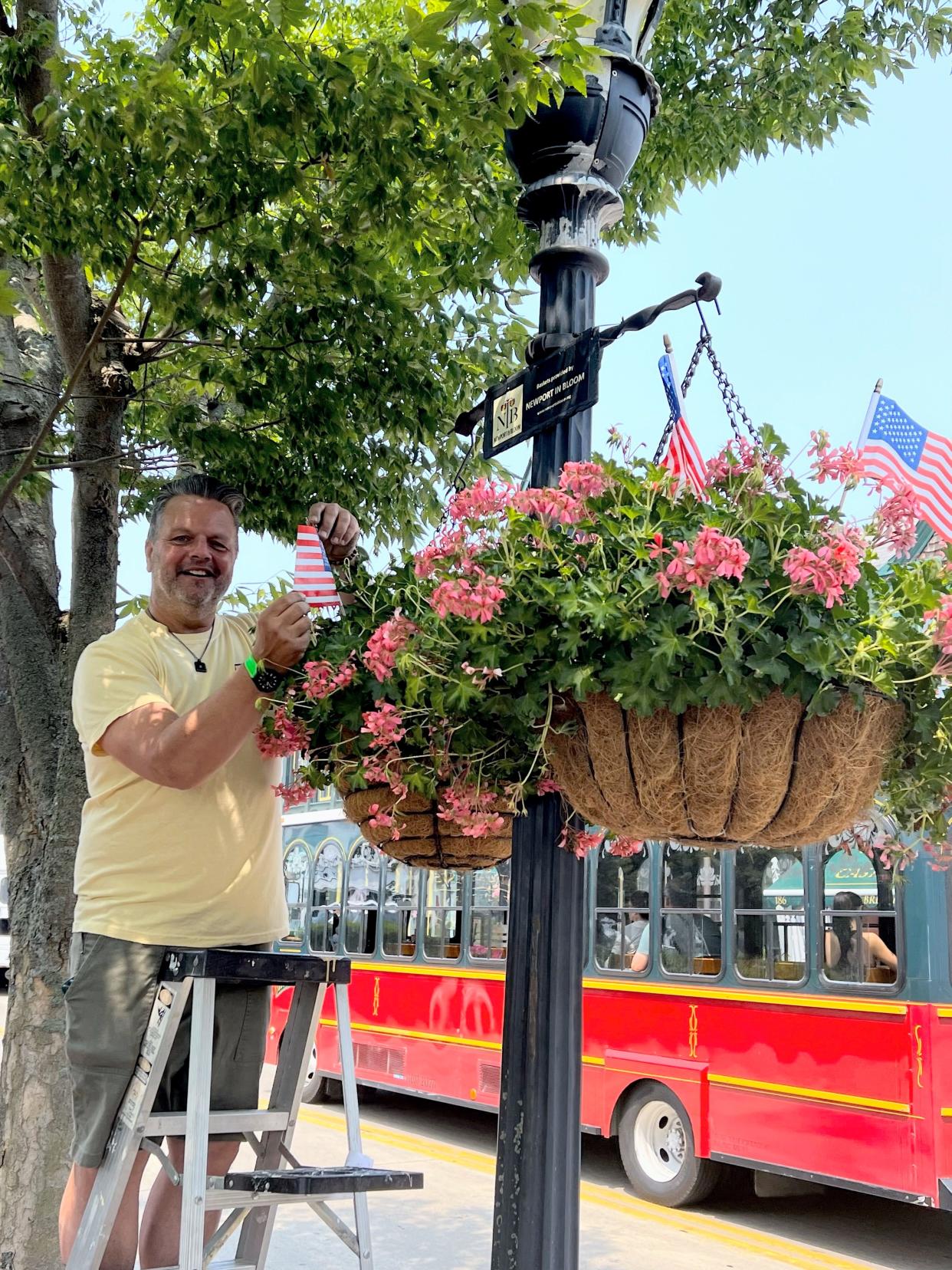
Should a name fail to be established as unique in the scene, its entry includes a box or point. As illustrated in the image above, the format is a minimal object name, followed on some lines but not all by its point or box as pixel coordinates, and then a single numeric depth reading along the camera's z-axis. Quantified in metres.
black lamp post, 2.47
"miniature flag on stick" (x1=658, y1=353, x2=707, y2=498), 2.99
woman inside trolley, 7.41
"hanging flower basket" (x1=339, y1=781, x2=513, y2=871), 2.50
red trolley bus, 7.04
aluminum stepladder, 2.51
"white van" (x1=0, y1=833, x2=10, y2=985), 25.80
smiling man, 2.77
